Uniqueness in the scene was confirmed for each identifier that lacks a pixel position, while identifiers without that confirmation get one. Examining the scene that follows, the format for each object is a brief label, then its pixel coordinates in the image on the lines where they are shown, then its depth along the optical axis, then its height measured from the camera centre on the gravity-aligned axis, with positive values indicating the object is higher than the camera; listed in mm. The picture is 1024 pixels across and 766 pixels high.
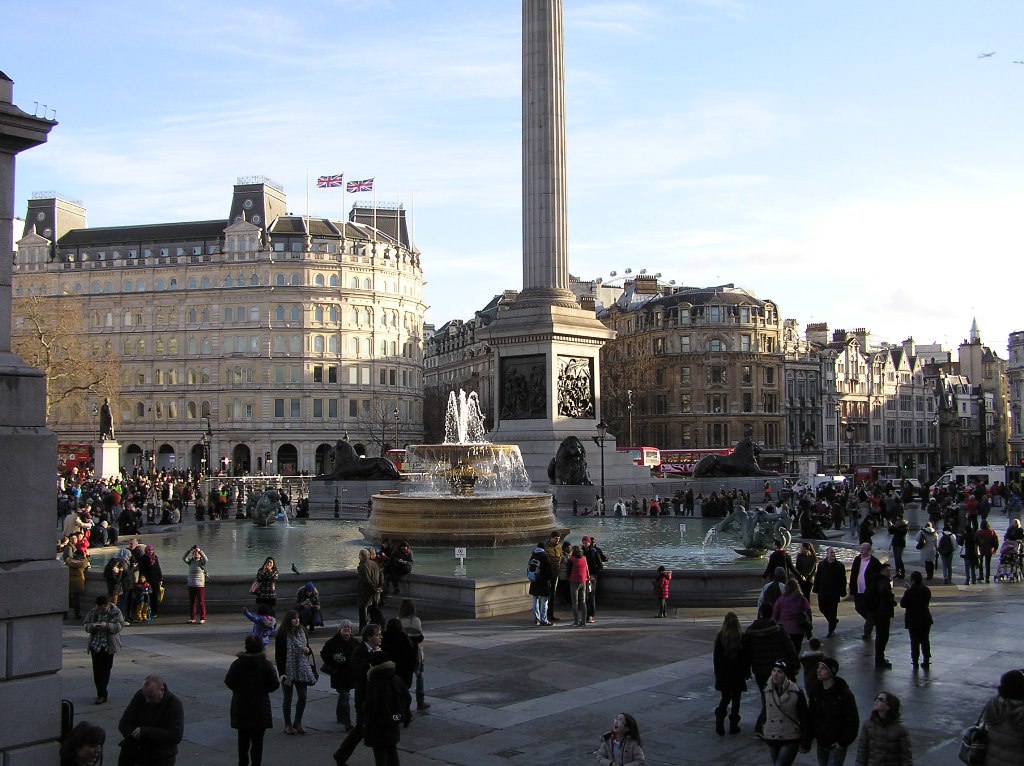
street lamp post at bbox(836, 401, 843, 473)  105625 -524
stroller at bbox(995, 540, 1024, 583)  22328 -2767
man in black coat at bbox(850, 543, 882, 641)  13773 -2016
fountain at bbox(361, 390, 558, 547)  24922 -1604
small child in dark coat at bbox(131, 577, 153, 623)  16672 -2503
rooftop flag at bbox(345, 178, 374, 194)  95875 +24871
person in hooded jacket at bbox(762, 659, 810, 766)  8383 -2335
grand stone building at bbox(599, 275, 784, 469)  92562 +6300
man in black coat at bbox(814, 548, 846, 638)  14320 -2043
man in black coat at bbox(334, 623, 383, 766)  8961 -2172
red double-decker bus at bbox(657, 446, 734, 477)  66750 -1336
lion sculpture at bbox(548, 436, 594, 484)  38188 -754
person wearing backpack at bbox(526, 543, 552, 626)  15719 -2123
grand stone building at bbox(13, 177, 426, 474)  95062 +11184
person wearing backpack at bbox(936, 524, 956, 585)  21278 -2314
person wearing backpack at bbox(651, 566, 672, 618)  16516 -2370
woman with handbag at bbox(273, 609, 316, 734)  10273 -2240
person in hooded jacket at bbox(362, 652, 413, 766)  8461 -2256
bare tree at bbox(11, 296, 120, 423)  63531 +6445
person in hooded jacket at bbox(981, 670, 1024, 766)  6902 -1952
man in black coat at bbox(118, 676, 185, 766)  7578 -2107
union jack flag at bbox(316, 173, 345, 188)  96250 +25449
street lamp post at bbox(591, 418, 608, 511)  37781 +541
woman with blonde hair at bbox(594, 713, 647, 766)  7066 -2121
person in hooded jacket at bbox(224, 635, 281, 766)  8820 -2214
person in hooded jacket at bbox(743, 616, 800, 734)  10102 -2072
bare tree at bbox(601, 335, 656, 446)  90188 +6144
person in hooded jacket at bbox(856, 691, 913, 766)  7180 -2125
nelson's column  41781 +5339
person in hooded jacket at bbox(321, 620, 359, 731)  10062 -2091
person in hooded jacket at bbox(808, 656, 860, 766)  8195 -2234
